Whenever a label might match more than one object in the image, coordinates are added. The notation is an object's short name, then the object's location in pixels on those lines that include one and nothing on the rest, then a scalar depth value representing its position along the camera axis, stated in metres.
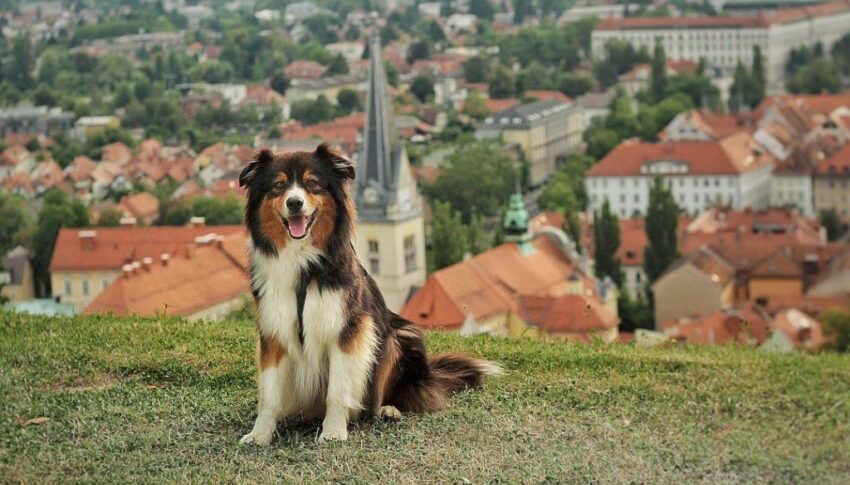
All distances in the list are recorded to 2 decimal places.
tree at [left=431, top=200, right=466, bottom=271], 41.59
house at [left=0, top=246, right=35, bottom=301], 38.75
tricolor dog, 6.11
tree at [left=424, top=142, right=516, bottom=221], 57.16
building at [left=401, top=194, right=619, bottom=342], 28.20
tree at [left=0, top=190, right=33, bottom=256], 47.28
